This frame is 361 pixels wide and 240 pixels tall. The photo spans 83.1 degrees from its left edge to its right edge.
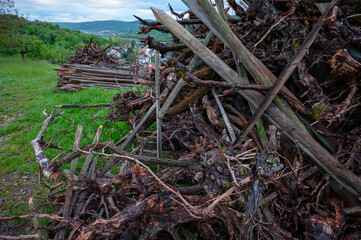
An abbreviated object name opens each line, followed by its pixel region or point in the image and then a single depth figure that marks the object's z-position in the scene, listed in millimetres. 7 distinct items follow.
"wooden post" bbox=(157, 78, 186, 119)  2658
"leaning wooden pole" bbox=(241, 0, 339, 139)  1865
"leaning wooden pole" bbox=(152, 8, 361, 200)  1721
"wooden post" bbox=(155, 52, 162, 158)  2735
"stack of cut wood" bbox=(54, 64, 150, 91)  8938
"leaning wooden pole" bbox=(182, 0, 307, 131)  2000
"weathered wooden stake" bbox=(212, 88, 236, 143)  2264
